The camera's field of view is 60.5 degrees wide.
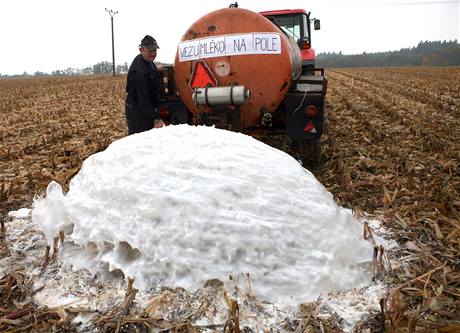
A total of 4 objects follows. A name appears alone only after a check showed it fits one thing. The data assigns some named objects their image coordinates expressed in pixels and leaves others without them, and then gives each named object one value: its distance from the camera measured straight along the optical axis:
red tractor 8.21
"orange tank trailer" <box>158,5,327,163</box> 4.47
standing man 4.76
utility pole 41.81
